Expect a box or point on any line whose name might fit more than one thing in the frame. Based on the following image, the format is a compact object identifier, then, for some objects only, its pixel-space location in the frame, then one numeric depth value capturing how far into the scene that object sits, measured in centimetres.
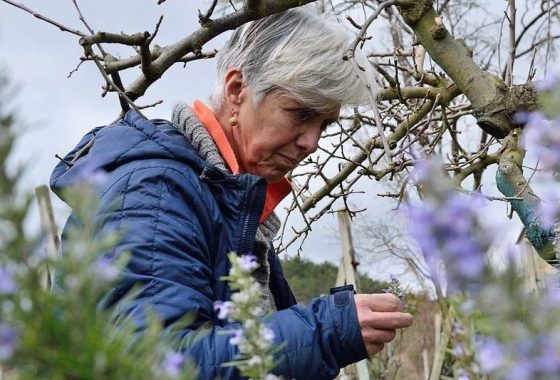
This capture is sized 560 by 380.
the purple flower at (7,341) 50
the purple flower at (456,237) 50
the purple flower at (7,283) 51
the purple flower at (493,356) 55
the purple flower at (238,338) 75
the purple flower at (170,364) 55
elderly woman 162
